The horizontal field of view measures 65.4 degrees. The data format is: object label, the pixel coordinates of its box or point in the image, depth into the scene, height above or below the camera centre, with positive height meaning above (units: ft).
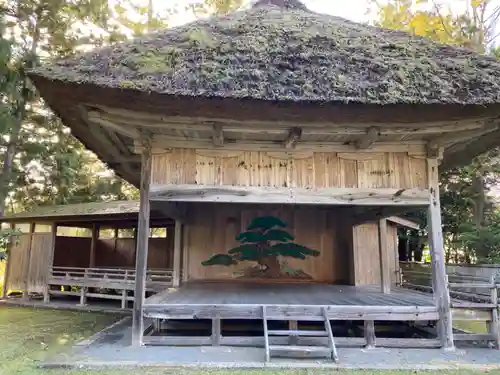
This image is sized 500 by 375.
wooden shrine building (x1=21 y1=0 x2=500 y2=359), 16.29 +5.90
